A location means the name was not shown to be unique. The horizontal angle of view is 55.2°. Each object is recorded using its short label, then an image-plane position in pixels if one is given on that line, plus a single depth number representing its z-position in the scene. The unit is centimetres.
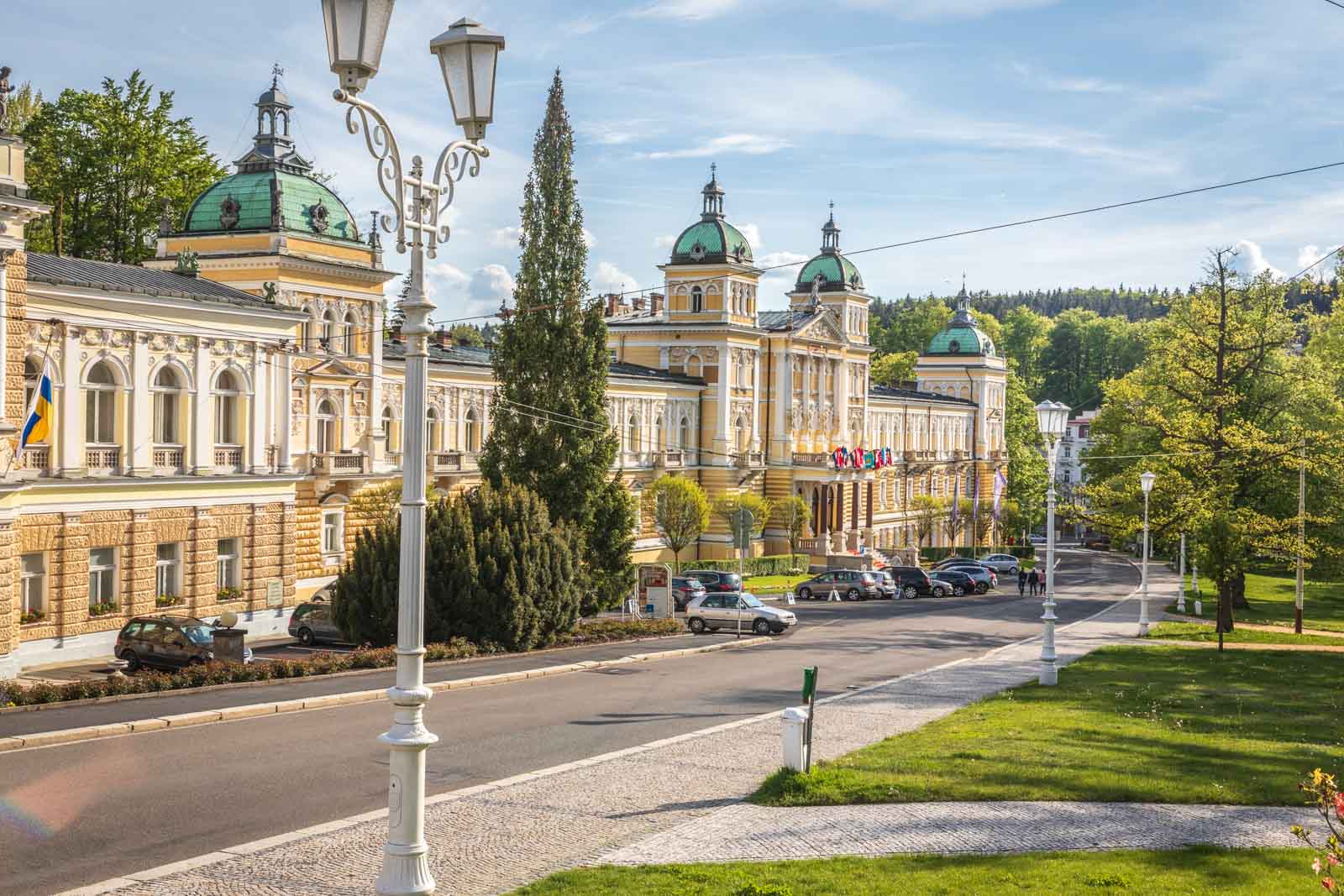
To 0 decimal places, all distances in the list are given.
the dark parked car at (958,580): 6241
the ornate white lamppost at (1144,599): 4006
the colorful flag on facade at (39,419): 2733
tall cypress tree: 3878
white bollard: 1675
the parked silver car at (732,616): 4131
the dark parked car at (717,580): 5128
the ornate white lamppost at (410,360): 905
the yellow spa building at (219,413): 3133
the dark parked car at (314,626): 3647
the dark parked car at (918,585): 6097
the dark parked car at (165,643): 2930
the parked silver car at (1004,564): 7844
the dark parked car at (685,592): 4825
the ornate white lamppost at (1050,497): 2736
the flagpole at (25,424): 2733
